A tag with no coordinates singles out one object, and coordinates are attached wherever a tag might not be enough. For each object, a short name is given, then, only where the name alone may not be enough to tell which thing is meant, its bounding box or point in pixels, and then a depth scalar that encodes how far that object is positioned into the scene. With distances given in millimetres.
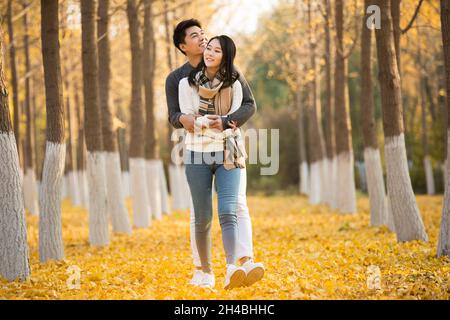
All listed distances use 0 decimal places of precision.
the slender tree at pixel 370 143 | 14055
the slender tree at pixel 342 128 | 17047
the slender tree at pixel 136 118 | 16578
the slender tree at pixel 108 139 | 14328
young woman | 6238
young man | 6238
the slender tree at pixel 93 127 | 12109
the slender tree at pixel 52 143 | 10008
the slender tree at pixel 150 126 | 18722
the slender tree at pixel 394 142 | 10367
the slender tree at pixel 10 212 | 7500
